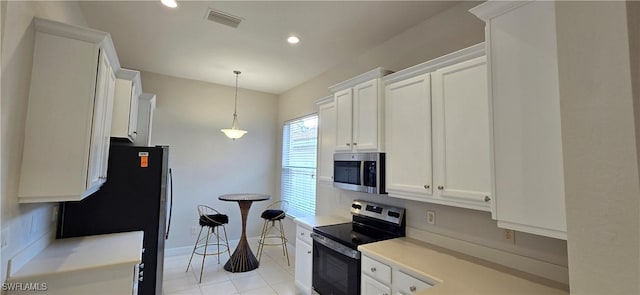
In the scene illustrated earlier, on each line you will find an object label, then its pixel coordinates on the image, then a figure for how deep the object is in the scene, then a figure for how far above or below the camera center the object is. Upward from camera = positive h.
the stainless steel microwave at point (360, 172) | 2.41 -0.07
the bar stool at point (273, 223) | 3.86 -0.90
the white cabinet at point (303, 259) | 2.80 -1.00
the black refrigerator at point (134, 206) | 2.37 -0.41
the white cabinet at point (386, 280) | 1.70 -0.76
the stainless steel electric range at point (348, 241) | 2.21 -0.66
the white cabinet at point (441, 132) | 1.74 +0.25
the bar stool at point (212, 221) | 3.57 -0.76
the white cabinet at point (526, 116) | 1.27 +0.26
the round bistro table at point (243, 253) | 3.67 -1.25
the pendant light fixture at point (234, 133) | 3.94 +0.44
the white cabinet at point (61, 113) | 1.57 +0.27
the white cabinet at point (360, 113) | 2.46 +0.51
